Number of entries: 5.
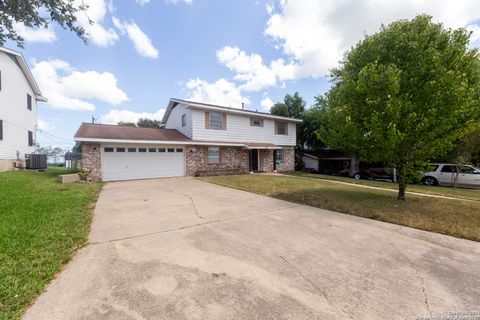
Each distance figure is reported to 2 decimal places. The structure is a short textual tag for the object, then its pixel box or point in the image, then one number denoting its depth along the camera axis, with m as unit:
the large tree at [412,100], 6.61
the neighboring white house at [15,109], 14.16
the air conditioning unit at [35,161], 16.08
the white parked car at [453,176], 14.36
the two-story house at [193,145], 13.14
